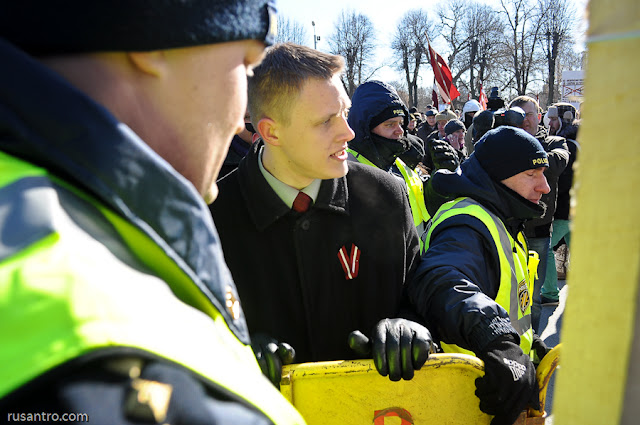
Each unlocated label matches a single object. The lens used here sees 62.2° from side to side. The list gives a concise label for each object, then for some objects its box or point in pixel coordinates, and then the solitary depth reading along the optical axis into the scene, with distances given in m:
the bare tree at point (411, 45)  48.03
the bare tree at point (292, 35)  29.91
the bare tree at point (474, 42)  45.59
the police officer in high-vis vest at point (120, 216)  0.49
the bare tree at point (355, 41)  45.25
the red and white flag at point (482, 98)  15.19
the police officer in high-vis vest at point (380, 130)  4.60
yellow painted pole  0.55
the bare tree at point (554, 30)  38.56
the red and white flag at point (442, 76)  10.08
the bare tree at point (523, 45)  41.56
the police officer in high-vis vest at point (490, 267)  1.87
